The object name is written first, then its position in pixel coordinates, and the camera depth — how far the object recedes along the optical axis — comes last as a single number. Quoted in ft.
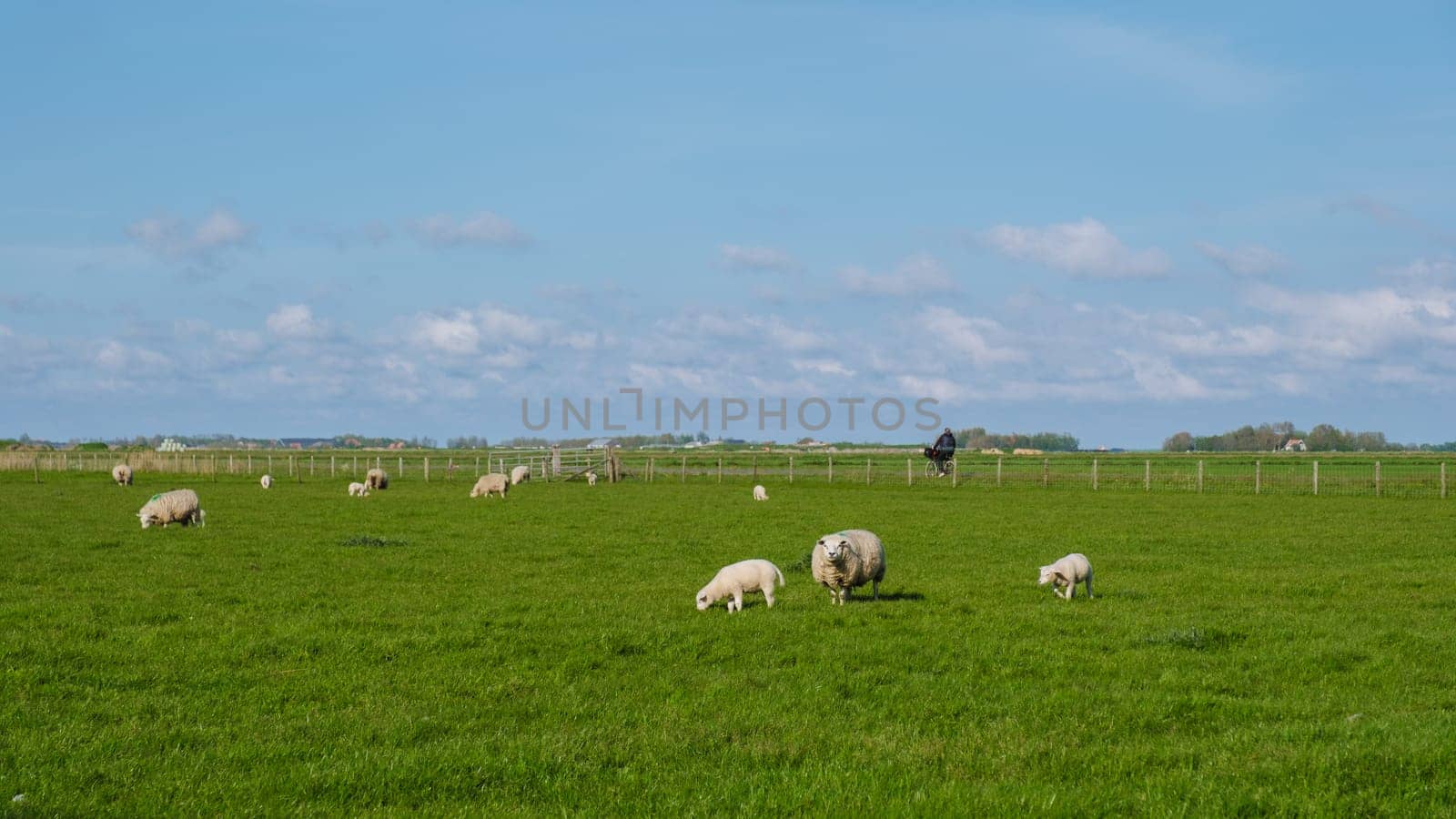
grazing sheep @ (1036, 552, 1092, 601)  55.93
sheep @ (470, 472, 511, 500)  154.51
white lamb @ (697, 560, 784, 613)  52.26
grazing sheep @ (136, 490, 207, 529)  95.14
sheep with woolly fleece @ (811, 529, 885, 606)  52.60
